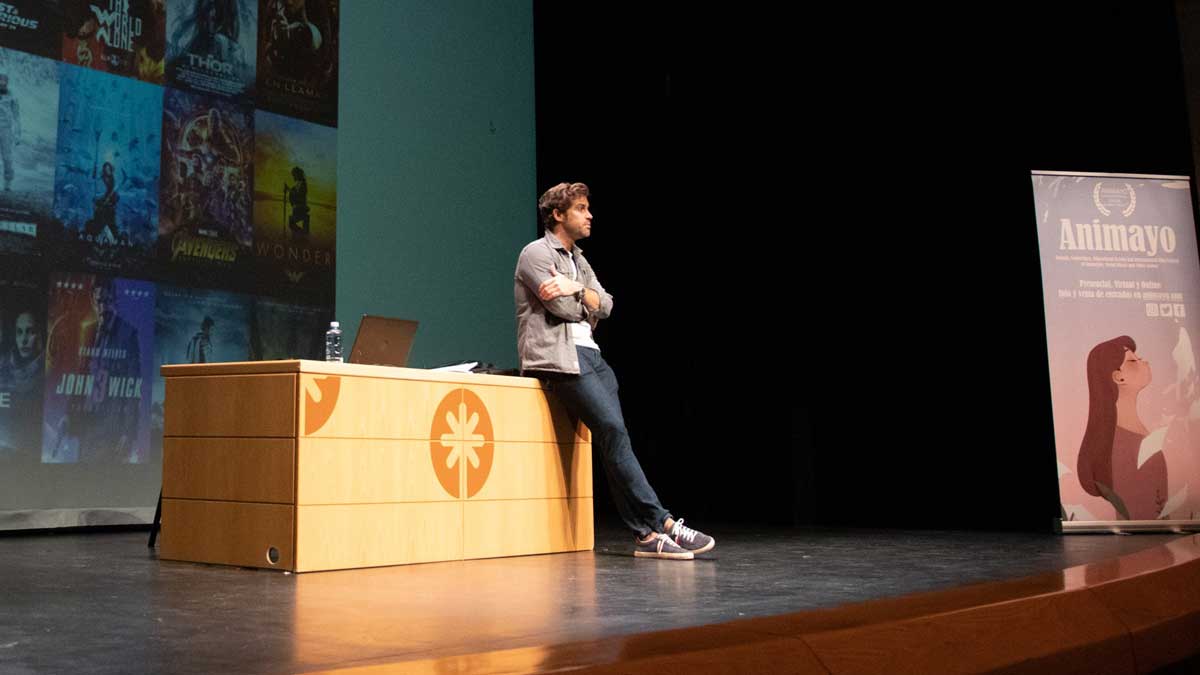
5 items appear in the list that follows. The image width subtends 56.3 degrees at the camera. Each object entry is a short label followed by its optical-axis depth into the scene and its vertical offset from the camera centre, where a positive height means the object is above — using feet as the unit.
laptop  13.17 +1.40
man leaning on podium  13.57 +1.31
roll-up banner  17.21 +1.53
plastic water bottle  13.94 +1.45
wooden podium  11.93 -0.08
